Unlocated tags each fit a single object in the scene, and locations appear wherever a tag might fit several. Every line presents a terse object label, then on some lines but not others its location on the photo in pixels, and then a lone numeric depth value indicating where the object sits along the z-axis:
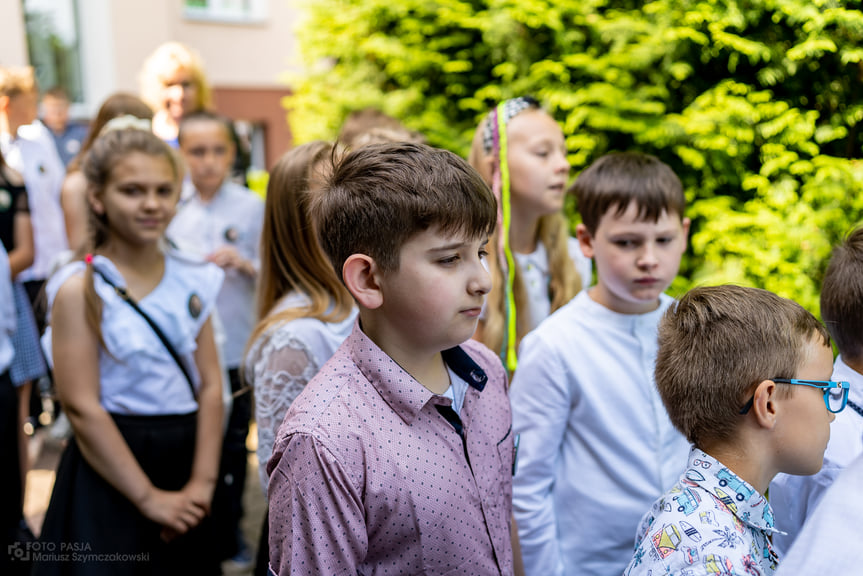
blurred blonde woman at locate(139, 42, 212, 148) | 4.60
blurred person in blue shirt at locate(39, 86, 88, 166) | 7.91
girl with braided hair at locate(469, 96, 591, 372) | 2.84
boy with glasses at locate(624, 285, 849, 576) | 1.50
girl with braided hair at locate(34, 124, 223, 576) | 2.59
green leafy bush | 3.55
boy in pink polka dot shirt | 1.47
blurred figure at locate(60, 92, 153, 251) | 3.98
